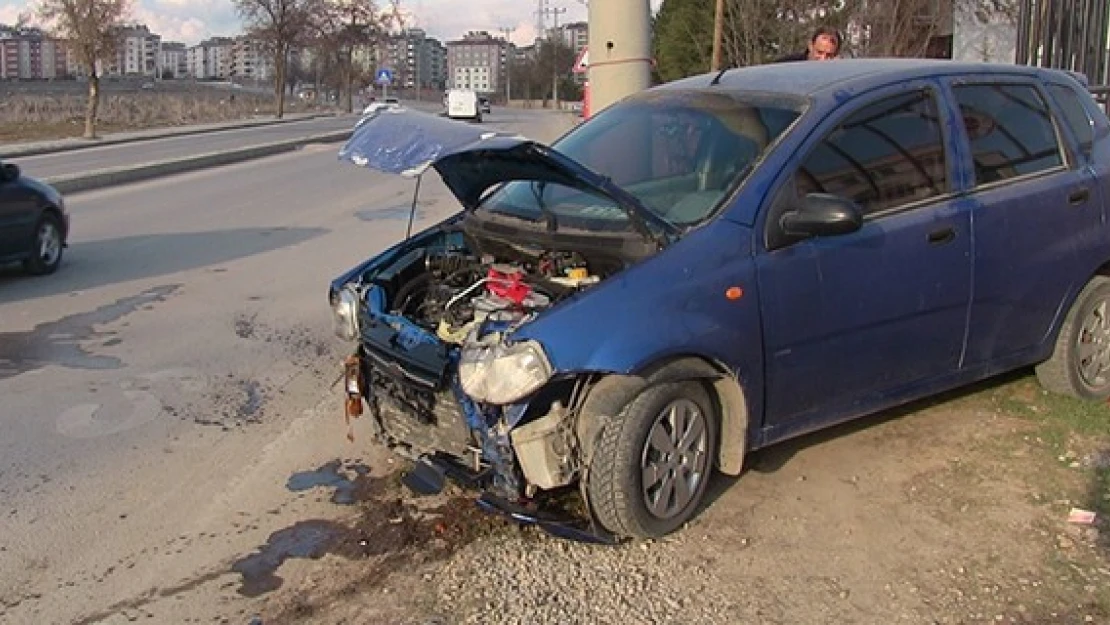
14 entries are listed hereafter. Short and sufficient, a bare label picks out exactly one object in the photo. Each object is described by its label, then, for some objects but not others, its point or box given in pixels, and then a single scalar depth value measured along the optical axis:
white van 59.62
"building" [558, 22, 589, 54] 103.31
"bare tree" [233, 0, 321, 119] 55.69
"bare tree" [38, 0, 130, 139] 33.31
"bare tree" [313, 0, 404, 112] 64.12
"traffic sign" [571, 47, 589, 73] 13.05
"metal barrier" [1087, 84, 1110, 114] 11.61
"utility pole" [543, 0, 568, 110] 93.19
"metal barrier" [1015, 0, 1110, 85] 13.08
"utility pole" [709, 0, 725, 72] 16.97
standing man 7.61
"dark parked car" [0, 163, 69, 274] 9.95
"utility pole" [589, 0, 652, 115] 8.28
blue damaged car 3.99
